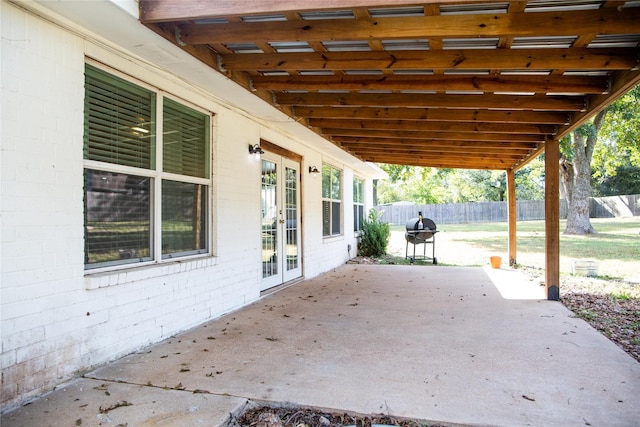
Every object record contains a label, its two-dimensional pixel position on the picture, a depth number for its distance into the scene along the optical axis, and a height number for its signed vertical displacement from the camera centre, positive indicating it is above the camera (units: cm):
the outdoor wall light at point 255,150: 545 +91
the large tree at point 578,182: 1627 +142
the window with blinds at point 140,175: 319 +39
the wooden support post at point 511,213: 926 +6
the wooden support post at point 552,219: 574 -5
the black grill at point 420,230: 1015 -35
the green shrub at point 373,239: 1188 -68
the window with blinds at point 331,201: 905 +38
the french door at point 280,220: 614 -5
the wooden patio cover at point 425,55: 271 +137
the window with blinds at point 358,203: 1184 +41
